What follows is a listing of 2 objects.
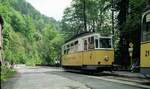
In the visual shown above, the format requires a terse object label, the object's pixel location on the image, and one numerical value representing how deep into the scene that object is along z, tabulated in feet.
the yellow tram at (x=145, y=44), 29.69
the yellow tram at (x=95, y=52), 46.24
